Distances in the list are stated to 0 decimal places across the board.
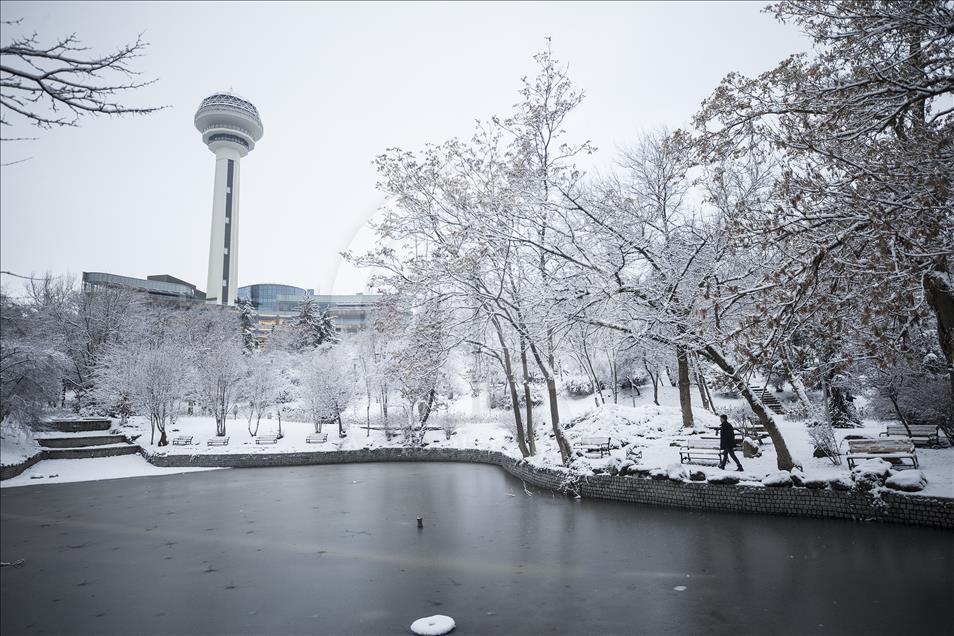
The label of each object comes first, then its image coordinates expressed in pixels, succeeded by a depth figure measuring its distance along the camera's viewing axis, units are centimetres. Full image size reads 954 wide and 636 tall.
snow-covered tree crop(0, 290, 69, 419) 1598
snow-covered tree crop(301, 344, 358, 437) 3192
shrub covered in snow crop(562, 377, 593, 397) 3716
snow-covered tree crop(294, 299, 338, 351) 4841
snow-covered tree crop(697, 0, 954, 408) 525
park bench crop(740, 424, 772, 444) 1510
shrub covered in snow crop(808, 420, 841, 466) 1205
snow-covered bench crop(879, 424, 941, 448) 1351
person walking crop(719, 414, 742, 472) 1239
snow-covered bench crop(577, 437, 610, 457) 1725
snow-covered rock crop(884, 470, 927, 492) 945
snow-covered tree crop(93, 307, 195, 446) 2694
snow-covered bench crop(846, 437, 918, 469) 1096
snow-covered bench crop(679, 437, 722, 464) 1398
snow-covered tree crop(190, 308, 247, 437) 3133
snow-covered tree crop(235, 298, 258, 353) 5122
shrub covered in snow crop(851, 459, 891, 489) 991
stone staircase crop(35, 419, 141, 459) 2425
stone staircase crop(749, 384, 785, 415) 2247
